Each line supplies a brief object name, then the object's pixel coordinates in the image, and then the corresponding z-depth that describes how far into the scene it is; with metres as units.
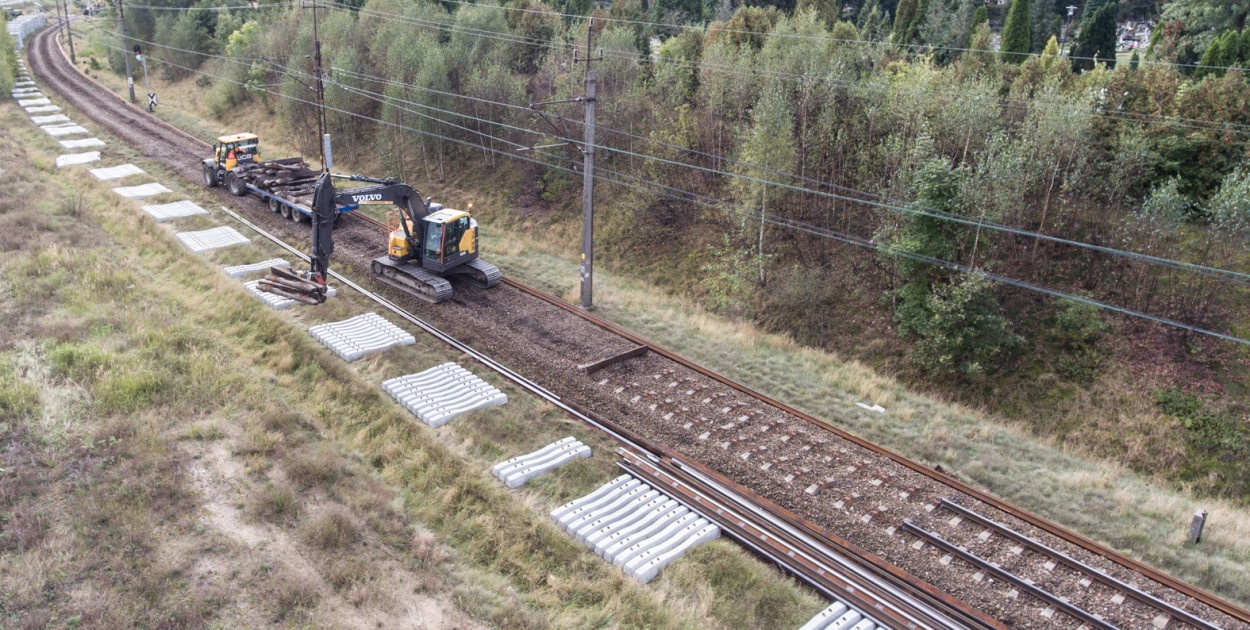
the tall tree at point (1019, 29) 37.75
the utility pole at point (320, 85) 31.33
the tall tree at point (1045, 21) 52.33
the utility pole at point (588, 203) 20.94
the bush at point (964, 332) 20.89
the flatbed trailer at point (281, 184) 28.87
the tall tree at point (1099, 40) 38.97
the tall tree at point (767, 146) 25.06
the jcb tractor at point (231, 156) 32.12
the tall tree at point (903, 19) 45.58
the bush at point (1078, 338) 21.42
